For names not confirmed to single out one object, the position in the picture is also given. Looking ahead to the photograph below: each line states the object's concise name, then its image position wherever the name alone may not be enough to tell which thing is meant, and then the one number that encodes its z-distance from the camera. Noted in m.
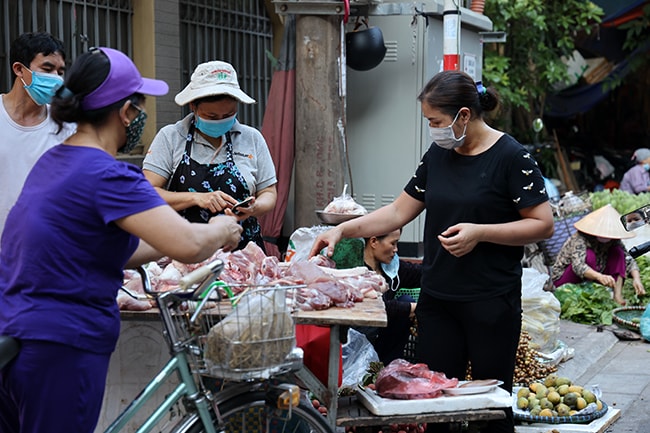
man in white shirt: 4.36
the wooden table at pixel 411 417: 4.14
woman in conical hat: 8.64
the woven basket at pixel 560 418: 5.62
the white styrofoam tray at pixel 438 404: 4.17
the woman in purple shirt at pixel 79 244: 2.88
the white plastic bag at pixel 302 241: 5.81
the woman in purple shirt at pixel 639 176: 14.84
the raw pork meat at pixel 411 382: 4.22
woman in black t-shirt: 4.14
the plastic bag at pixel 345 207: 5.84
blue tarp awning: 18.66
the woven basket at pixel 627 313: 8.66
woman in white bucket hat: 4.80
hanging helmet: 8.17
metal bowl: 5.72
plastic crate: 6.12
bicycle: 3.23
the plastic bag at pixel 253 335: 3.23
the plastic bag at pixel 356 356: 5.33
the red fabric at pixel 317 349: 4.36
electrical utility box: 8.72
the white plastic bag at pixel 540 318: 7.24
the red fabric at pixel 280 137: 7.86
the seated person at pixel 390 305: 5.80
